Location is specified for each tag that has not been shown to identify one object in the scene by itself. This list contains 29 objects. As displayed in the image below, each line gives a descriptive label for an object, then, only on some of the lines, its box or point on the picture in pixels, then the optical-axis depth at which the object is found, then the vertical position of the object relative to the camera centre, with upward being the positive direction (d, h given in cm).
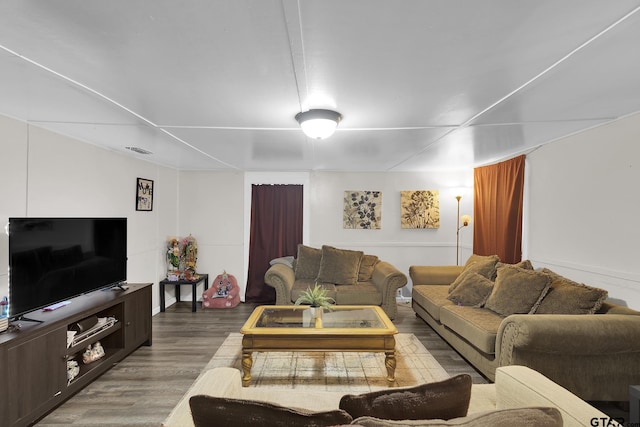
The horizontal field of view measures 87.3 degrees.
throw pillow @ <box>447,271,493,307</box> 353 -78
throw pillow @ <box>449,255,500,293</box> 382 -57
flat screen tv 233 -40
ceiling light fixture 238 +68
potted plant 334 -86
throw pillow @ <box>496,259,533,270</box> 347 -47
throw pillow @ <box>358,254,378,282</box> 508 -77
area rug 287 -144
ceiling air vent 381 +73
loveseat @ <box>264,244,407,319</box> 449 -87
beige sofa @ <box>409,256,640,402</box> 230 -88
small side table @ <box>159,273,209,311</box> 497 -106
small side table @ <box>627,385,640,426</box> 175 -98
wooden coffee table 284 -107
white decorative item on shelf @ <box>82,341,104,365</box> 293 -126
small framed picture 449 +24
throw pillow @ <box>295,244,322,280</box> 515 -73
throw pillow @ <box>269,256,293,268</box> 521 -73
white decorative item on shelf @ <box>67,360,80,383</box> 264 -128
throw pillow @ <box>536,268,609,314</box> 258 -62
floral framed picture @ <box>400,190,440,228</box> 572 +17
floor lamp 511 -11
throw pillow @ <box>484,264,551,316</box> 294 -66
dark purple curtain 571 -20
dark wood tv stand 209 -107
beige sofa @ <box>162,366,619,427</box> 133 -84
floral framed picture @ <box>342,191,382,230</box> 574 +11
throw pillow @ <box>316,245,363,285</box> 490 -74
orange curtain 416 +13
